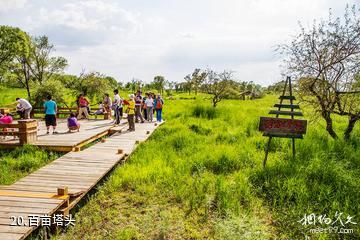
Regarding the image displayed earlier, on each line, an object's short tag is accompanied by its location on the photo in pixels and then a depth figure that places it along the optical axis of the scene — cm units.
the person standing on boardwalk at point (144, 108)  1875
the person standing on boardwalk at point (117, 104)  1575
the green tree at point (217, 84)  3168
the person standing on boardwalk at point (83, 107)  1827
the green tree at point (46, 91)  2131
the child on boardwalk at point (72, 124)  1320
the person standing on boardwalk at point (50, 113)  1239
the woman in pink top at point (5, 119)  1154
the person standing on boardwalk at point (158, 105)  1762
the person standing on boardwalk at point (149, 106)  1755
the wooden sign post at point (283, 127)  869
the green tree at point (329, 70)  959
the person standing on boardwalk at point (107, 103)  1935
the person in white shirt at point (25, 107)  1350
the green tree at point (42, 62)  3547
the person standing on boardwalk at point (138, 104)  1733
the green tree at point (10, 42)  2650
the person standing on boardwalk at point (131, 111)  1348
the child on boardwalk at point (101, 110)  1958
